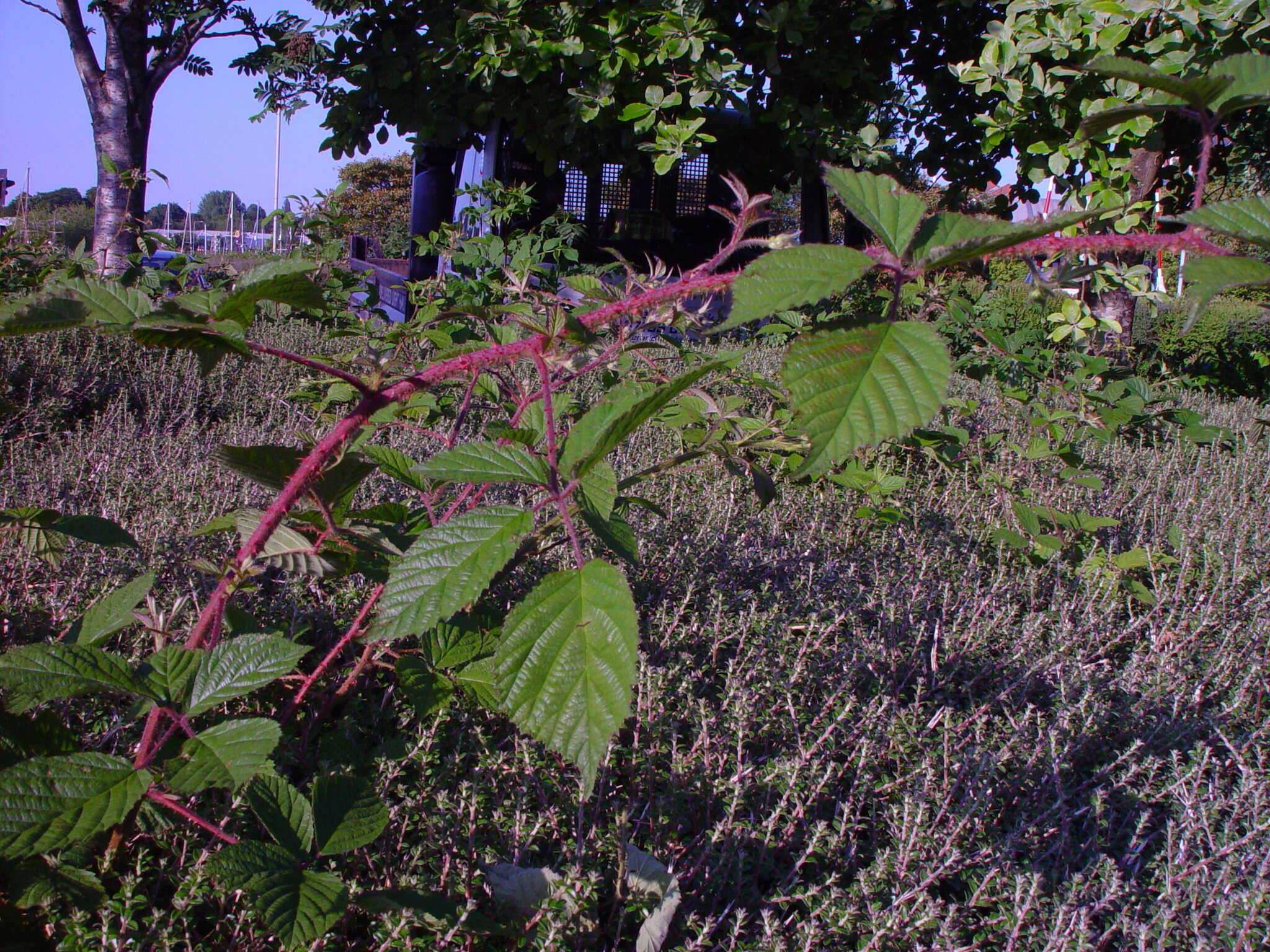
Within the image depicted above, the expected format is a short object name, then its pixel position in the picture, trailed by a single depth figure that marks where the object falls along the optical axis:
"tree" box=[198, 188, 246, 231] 50.69
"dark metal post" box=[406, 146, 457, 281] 5.89
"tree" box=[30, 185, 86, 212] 31.42
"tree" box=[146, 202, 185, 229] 37.07
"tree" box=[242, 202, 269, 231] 40.82
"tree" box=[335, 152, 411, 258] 19.56
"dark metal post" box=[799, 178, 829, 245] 6.39
